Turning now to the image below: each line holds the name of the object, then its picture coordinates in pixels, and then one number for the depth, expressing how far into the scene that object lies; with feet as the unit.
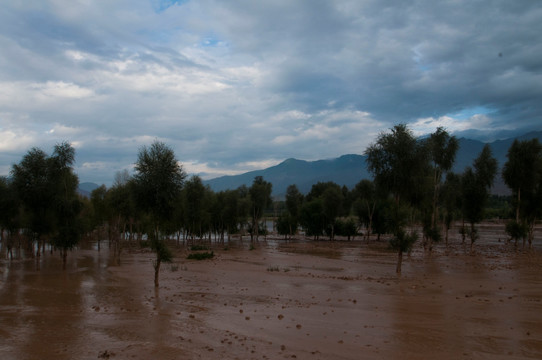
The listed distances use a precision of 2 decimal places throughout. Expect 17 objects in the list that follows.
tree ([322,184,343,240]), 210.38
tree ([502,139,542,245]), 121.66
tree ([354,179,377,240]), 205.00
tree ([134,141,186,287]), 67.62
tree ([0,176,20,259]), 95.56
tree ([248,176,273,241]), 229.25
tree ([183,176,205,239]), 180.75
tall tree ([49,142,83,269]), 86.58
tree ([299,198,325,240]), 230.68
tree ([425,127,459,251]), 122.11
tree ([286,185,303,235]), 245.86
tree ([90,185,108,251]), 152.05
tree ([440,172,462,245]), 160.83
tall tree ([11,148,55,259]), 85.20
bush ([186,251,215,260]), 113.80
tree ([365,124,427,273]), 73.41
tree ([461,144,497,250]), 126.62
